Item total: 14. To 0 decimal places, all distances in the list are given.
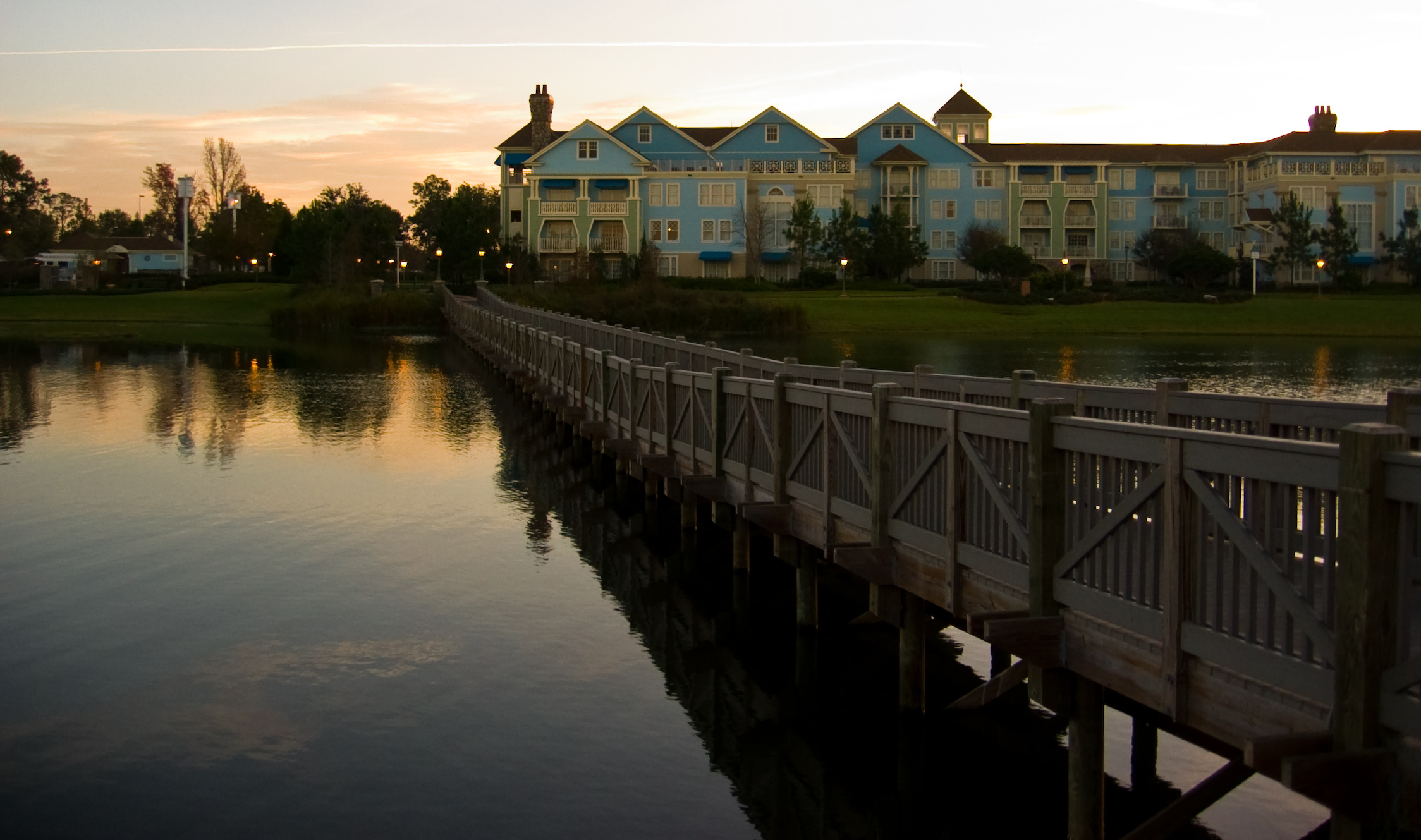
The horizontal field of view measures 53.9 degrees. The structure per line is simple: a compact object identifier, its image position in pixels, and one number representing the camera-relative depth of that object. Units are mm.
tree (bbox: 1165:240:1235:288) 89125
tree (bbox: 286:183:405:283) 97188
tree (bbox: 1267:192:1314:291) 89312
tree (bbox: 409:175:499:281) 100875
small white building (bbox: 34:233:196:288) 141625
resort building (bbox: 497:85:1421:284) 90875
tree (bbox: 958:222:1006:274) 90188
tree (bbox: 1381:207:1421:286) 89438
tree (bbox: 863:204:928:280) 89688
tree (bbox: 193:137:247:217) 143250
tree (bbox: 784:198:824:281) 87812
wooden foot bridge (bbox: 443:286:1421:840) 5801
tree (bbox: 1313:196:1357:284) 89500
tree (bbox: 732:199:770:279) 90688
